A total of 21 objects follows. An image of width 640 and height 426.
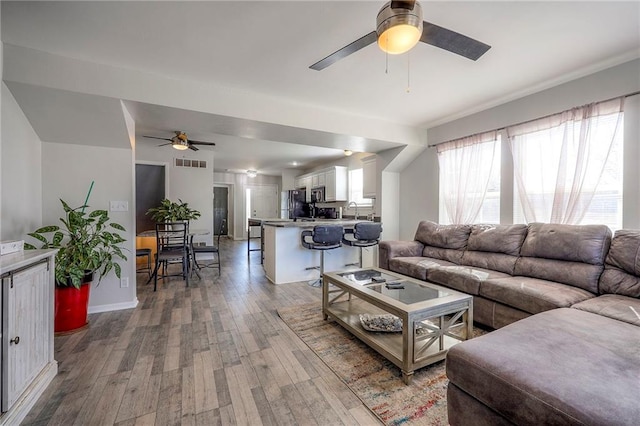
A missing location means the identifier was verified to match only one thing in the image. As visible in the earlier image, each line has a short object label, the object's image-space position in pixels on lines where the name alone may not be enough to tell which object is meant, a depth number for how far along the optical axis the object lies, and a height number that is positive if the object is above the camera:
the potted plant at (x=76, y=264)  2.38 -0.47
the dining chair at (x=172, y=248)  3.85 -0.54
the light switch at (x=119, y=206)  3.05 +0.09
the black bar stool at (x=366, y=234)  4.04 -0.33
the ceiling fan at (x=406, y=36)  1.44 +1.11
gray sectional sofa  1.03 -0.68
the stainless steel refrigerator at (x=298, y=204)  7.99 +0.29
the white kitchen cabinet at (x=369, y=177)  5.53 +0.79
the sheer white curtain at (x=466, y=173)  3.73 +0.60
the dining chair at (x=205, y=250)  4.34 -0.61
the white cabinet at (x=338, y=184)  6.75 +0.75
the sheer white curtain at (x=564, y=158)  2.65 +0.60
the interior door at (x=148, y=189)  5.70 +0.54
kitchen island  4.15 -0.70
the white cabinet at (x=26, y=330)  1.38 -0.69
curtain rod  2.46 +1.13
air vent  5.85 +1.15
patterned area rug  1.51 -1.13
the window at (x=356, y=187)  6.41 +0.65
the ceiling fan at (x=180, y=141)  4.16 +1.16
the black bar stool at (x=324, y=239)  3.80 -0.37
